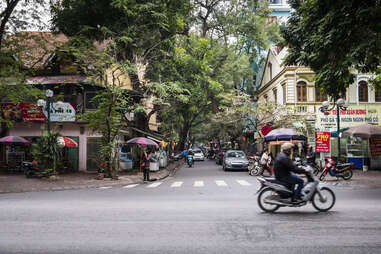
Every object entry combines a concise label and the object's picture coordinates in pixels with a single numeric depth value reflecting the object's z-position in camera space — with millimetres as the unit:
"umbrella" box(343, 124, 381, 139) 21297
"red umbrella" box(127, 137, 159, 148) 22797
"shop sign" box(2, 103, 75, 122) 24844
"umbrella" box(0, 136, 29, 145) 22831
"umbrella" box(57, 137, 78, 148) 20422
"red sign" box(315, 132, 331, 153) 20984
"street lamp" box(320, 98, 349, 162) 18959
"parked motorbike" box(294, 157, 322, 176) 20191
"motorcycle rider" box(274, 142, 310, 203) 8203
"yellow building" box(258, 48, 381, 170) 25906
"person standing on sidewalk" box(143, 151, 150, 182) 19600
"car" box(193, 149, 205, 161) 55750
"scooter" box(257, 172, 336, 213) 8242
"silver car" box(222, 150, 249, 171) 27105
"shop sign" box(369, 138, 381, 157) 23047
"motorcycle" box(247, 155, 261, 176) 22938
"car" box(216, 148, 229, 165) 38856
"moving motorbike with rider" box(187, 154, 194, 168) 35156
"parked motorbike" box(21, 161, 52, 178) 19688
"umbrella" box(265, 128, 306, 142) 22500
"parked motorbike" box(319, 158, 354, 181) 17328
